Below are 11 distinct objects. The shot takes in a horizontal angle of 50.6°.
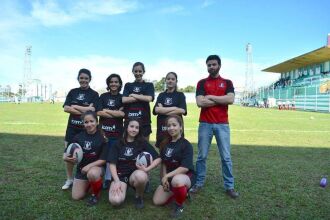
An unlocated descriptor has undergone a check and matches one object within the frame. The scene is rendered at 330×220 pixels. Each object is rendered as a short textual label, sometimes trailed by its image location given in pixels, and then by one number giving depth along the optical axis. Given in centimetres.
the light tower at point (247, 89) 7514
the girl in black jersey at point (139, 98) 577
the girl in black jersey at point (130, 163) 481
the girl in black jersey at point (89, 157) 506
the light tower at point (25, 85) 8649
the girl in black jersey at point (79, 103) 573
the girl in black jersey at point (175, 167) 464
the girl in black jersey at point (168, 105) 563
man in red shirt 544
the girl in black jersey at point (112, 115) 577
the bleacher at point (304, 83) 3884
